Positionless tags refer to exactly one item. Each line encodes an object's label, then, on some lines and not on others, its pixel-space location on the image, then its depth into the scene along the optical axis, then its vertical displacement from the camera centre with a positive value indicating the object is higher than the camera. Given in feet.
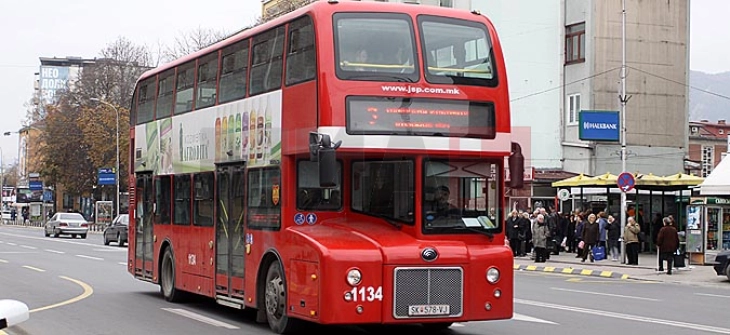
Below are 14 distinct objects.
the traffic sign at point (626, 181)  104.68 -0.14
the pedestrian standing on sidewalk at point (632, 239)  108.17 -5.96
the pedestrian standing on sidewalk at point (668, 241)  95.82 -5.42
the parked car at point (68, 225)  201.67 -9.66
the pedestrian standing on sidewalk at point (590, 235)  114.52 -5.91
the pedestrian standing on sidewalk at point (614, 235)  115.55 -5.94
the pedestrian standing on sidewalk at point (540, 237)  113.70 -6.16
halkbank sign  137.08 +6.98
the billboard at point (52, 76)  553.64 +51.24
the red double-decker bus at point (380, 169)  39.68 +0.34
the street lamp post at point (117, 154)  241.06 +4.53
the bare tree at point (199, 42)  241.96 +30.20
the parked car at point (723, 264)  87.92 -6.85
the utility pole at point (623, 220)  109.94 -4.19
